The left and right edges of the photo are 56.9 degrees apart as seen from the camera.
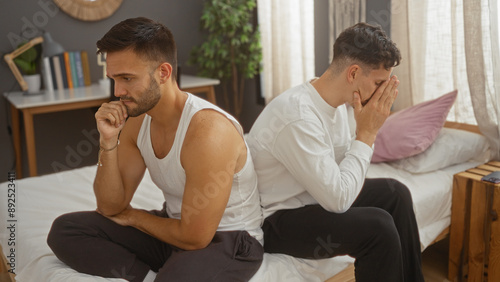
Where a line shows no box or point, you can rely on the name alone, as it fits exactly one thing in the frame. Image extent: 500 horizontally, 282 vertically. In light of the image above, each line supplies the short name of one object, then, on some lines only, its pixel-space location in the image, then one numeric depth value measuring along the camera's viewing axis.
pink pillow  1.94
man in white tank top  1.13
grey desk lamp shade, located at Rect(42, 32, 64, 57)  3.05
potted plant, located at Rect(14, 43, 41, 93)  2.96
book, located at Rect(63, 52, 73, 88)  3.14
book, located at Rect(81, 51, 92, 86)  3.24
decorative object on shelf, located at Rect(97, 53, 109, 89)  3.14
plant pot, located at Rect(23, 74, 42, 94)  2.95
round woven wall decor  3.23
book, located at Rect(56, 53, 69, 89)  3.12
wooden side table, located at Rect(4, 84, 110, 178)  2.64
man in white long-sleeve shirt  1.25
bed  1.29
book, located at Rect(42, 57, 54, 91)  3.05
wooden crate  1.68
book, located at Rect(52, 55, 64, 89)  3.10
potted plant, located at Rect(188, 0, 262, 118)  3.36
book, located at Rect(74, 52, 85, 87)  3.18
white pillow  1.92
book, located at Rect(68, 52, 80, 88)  3.16
